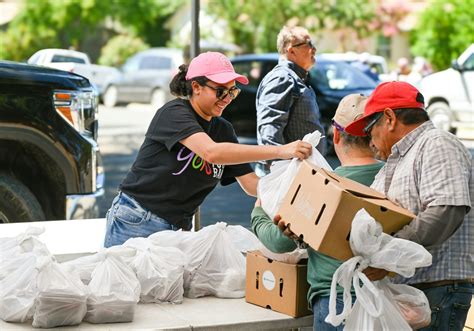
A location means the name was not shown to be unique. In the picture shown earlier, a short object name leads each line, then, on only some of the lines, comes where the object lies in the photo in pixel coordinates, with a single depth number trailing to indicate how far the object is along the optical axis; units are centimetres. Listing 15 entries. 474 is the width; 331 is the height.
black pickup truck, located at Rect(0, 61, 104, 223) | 1014
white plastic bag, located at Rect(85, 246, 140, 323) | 538
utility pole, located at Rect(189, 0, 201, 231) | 1046
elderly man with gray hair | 939
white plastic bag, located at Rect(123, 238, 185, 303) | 588
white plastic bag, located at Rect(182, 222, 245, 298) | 613
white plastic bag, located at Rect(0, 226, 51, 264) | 562
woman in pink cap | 644
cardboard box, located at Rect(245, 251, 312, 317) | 560
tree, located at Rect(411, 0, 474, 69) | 5101
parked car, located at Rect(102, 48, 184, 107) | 4262
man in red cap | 488
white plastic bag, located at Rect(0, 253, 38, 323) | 532
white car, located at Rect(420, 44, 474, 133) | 2829
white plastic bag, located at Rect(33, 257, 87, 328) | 523
